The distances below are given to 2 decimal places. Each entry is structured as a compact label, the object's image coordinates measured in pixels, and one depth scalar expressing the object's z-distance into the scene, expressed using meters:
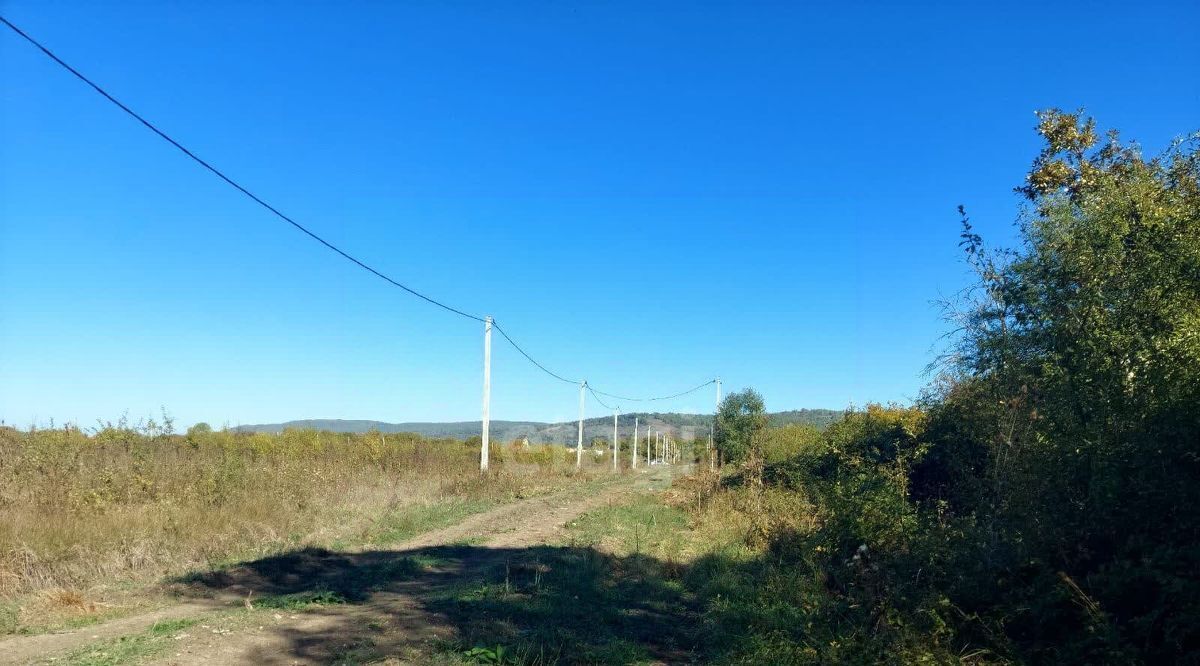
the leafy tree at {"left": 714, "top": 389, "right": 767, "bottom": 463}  52.36
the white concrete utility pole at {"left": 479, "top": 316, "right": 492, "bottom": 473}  28.34
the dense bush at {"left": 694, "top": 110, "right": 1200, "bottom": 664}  4.81
